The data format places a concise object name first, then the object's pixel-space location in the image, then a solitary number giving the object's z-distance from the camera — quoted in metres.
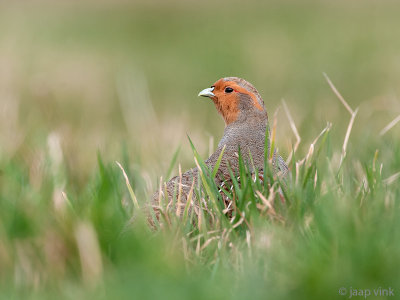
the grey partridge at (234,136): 6.72
